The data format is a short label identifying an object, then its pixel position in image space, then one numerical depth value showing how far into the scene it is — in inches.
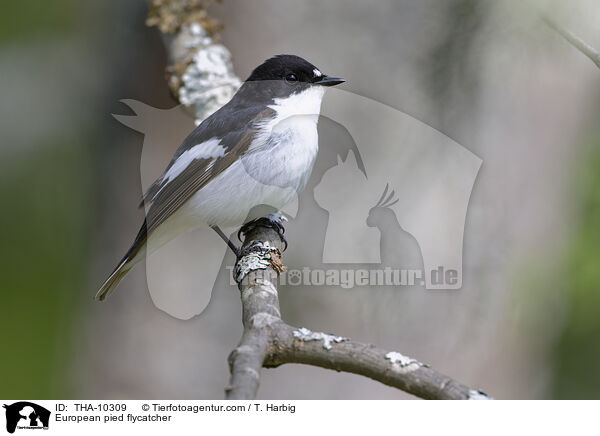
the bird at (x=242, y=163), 153.3
